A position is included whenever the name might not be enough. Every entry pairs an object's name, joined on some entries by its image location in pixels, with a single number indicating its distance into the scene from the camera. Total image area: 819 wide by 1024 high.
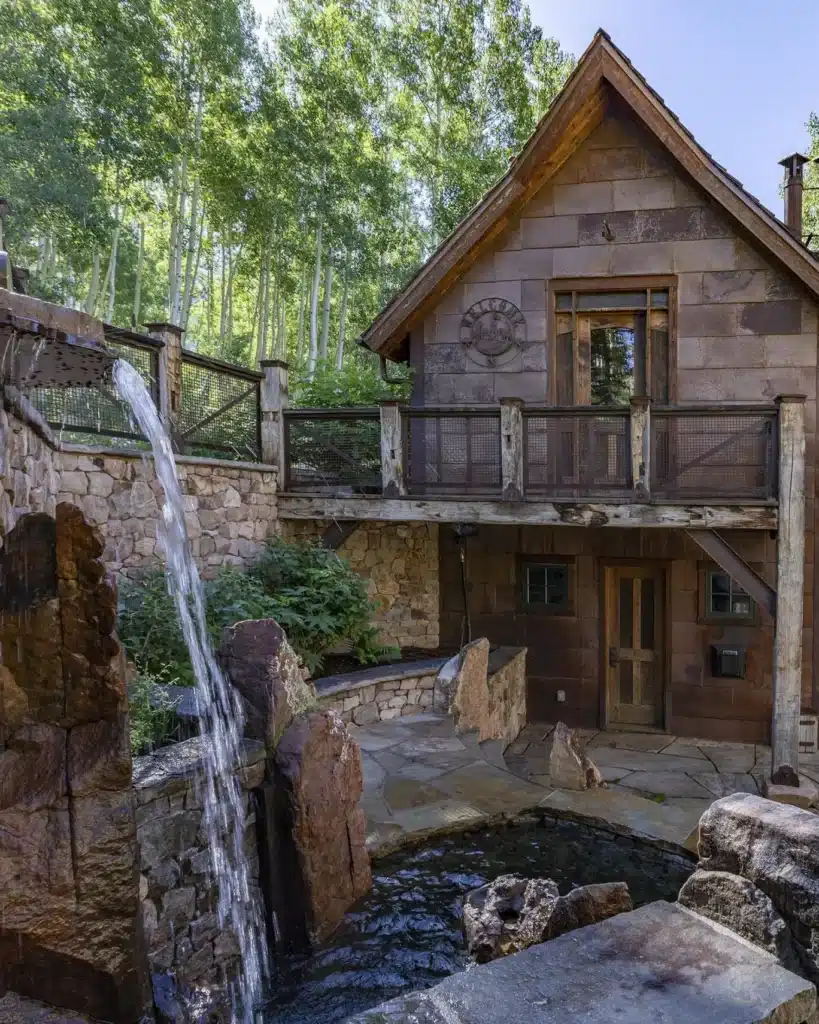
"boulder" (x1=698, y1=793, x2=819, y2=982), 2.53
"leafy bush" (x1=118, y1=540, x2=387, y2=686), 5.88
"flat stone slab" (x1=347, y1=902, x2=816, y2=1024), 2.23
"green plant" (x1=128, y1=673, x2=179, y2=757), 4.12
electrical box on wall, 9.06
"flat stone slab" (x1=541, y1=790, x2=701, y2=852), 5.36
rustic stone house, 7.84
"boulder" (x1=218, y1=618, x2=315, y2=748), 4.29
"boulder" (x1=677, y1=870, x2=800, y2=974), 2.50
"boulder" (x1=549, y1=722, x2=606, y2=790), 6.28
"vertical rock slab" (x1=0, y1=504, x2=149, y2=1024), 2.55
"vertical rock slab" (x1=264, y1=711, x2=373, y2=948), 4.08
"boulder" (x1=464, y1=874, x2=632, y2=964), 3.29
